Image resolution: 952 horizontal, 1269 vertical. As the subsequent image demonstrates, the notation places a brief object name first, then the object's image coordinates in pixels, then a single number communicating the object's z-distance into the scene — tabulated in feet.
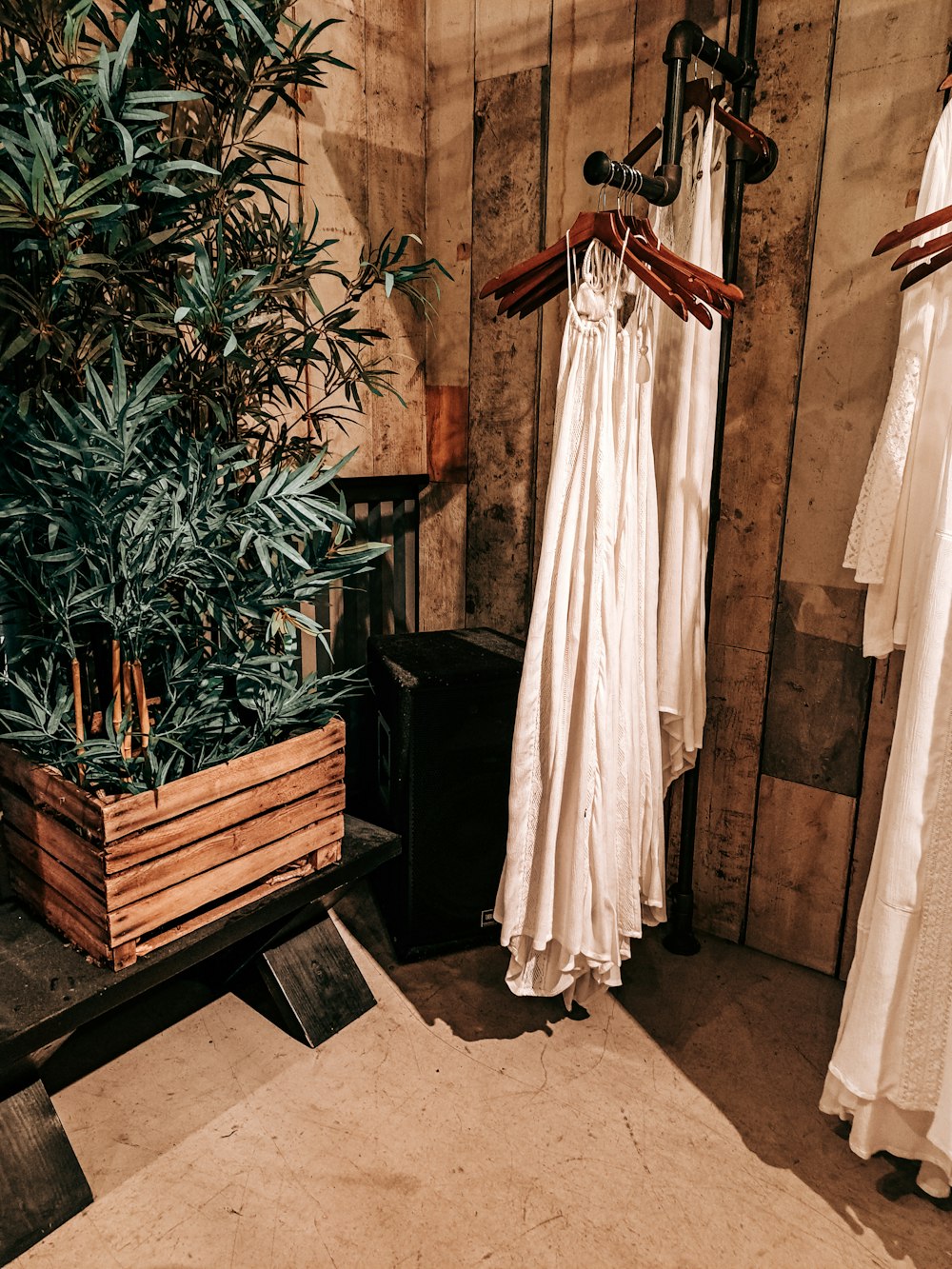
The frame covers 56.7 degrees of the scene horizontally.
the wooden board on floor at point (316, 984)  6.13
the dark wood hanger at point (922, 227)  4.56
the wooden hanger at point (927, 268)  4.58
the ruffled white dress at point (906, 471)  4.91
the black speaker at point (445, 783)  6.60
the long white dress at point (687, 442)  5.68
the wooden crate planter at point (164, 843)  4.87
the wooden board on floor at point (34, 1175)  4.59
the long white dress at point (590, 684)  5.23
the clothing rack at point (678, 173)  5.16
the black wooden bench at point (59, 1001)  4.61
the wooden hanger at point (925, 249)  4.56
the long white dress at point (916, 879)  4.67
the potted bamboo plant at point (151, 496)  4.53
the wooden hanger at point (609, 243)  4.95
